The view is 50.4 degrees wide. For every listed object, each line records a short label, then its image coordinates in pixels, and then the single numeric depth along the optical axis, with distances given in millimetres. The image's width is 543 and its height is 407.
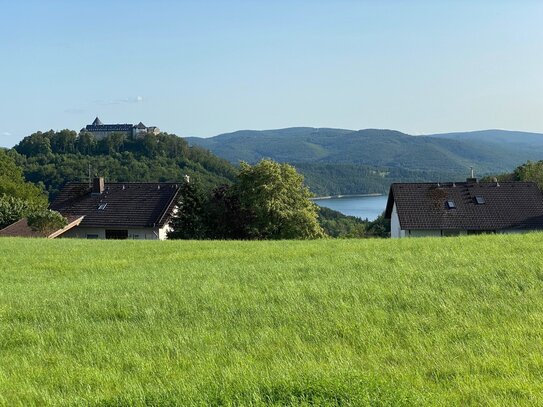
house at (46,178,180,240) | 47188
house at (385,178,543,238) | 41438
